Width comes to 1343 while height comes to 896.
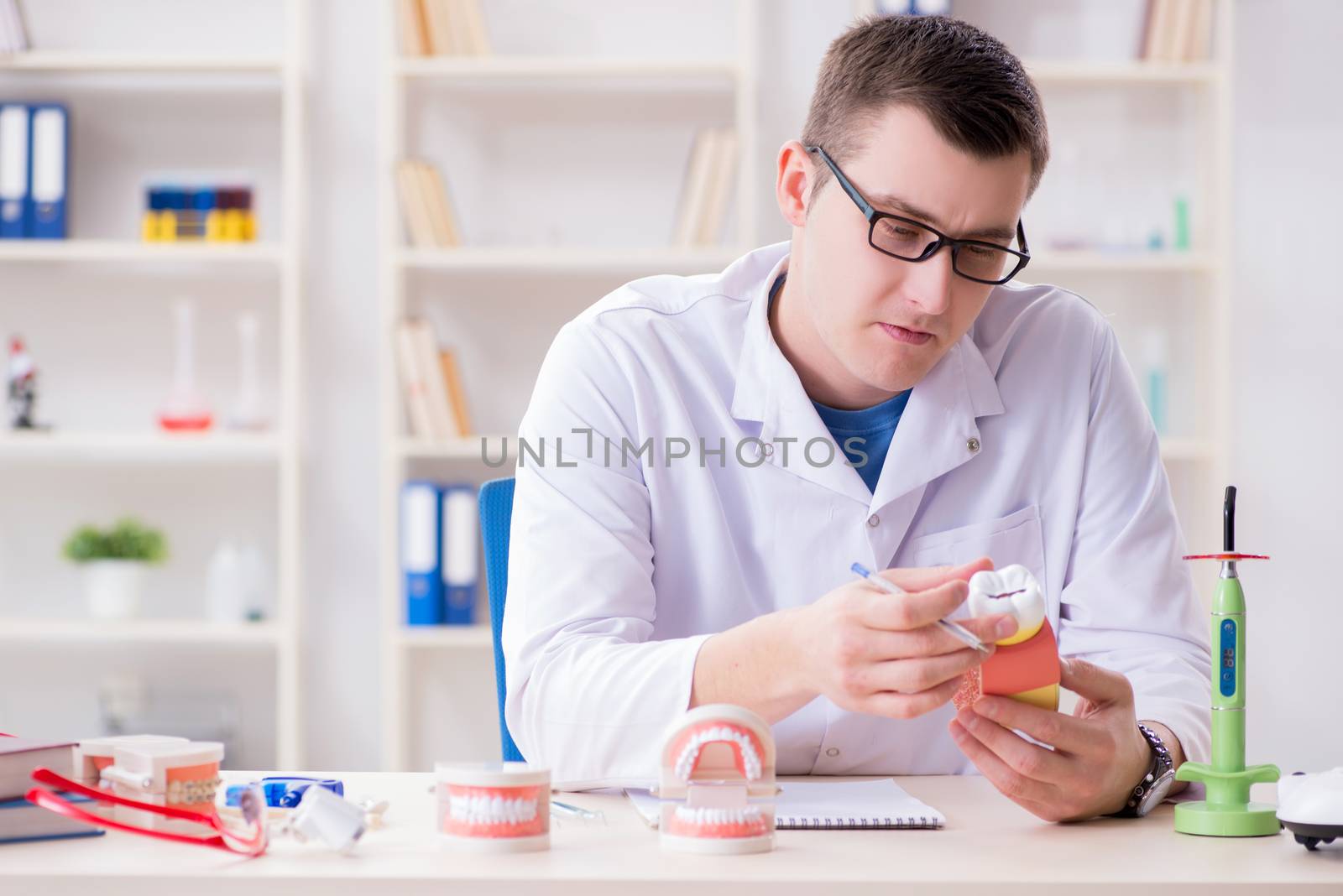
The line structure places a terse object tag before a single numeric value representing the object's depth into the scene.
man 1.20
